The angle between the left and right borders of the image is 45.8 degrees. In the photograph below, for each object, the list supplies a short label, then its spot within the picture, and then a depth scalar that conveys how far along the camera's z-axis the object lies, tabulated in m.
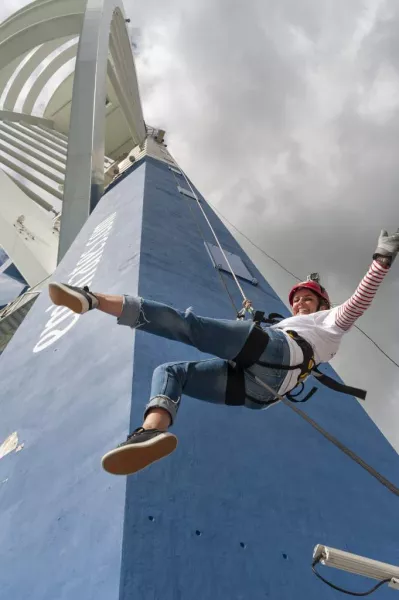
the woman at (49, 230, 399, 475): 2.36
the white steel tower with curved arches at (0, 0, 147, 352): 9.98
